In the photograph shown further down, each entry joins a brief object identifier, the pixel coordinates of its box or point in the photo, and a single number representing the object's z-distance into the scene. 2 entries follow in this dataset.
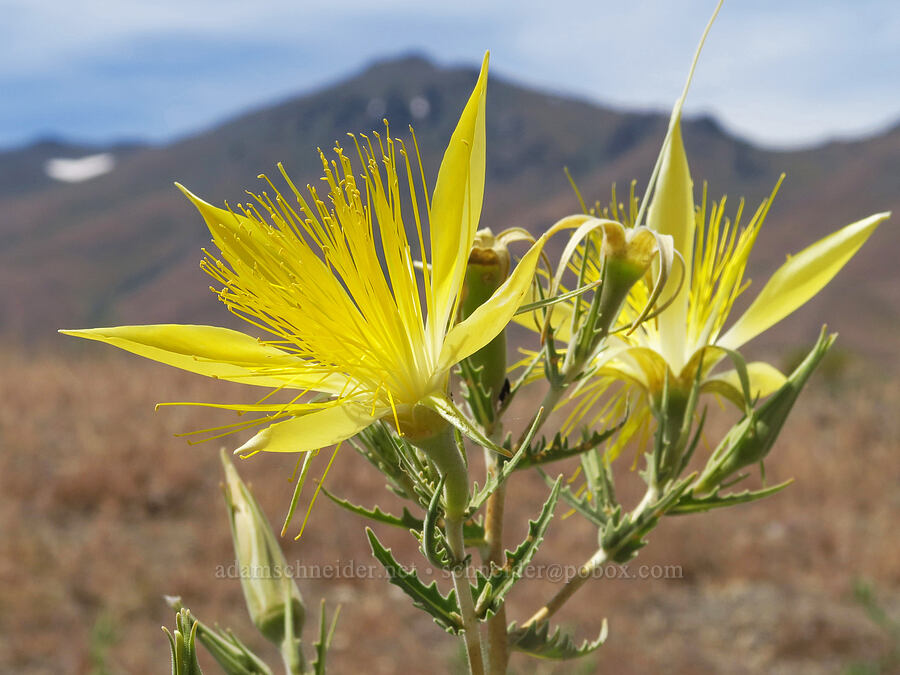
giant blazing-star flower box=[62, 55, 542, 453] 0.44
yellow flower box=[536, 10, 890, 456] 0.48
